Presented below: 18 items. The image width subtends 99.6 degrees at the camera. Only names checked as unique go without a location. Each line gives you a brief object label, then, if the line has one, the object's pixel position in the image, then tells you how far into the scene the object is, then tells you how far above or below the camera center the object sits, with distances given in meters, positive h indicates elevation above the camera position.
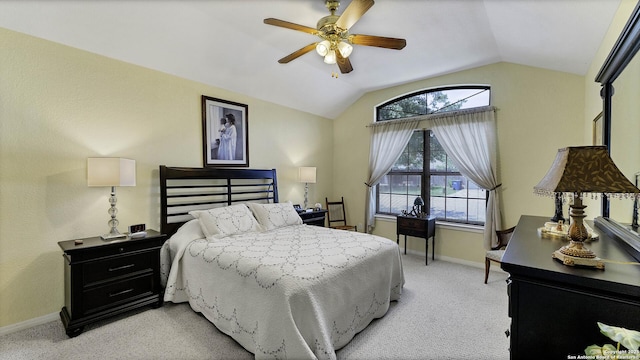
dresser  0.95 -0.48
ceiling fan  2.17 +1.23
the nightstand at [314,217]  4.34 -0.65
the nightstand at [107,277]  2.30 -0.92
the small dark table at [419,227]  4.06 -0.77
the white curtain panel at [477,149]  3.79 +0.40
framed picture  3.62 +0.64
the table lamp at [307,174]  4.57 +0.05
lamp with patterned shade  1.06 -0.03
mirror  1.42 +0.37
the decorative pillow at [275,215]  3.51 -0.51
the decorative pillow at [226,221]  2.99 -0.51
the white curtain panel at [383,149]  4.62 +0.50
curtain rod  3.85 +0.97
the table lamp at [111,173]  2.46 +0.04
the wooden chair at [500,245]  3.21 -0.88
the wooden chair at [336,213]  5.32 -0.72
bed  1.84 -0.77
